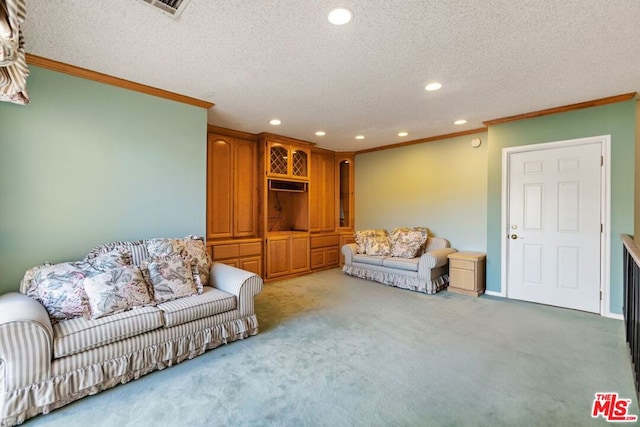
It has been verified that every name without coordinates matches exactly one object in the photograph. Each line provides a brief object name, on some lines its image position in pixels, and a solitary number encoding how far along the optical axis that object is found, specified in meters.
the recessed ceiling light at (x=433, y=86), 2.96
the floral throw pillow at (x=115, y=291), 2.15
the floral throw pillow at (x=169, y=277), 2.51
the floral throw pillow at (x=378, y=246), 5.12
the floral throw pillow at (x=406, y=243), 4.86
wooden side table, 4.16
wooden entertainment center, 4.60
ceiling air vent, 1.82
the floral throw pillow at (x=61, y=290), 2.12
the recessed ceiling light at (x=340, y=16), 1.87
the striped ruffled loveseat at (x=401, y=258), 4.40
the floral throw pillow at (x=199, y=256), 2.95
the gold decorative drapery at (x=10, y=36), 0.93
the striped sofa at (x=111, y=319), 1.75
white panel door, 3.45
